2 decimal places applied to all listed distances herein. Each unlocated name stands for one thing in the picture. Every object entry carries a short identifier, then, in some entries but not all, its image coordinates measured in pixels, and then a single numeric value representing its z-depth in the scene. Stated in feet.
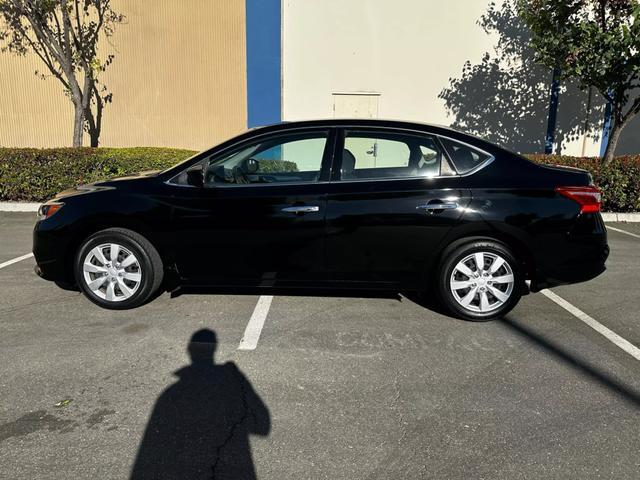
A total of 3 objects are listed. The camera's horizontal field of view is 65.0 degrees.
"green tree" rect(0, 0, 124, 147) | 35.09
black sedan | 13.51
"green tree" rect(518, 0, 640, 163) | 26.96
